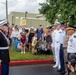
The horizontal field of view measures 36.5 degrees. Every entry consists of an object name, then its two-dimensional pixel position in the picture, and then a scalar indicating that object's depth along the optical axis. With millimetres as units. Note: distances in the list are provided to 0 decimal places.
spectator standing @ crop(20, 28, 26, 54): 6623
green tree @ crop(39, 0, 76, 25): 11027
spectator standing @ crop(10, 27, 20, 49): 7132
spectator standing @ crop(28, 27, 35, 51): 6826
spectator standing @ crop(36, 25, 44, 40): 6669
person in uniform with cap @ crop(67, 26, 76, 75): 3551
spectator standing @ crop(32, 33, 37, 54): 6242
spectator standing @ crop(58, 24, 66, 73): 4440
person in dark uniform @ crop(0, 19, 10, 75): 2883
